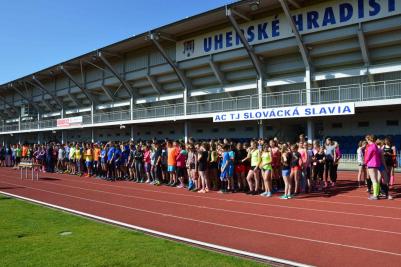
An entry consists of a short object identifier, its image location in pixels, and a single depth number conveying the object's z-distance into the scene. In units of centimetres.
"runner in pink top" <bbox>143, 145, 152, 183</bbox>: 1705
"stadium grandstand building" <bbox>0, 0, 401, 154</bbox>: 2252
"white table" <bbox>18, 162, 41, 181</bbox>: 1974
